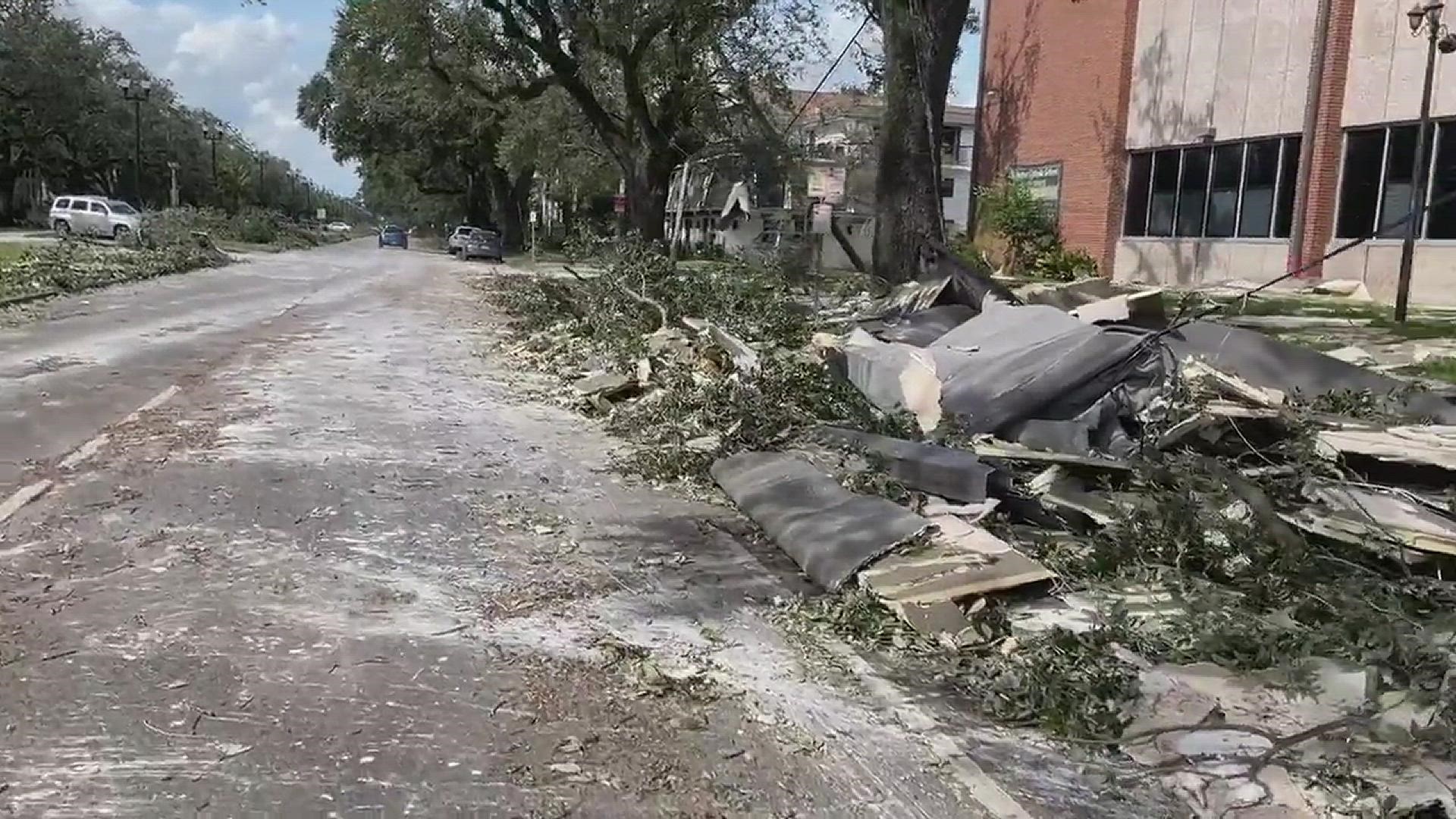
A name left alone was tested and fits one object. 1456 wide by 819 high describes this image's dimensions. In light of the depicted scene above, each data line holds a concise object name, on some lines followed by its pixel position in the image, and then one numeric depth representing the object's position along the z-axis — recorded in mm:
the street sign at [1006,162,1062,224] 28141
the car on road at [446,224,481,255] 50500
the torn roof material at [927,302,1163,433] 7766
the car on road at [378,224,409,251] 75062
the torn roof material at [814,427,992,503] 6523
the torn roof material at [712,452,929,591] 5793
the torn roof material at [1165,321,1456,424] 7875
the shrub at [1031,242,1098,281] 26422
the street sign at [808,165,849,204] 58031
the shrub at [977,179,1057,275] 27734
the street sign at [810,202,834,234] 45375
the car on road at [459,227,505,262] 49094
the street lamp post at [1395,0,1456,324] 15055
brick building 19953
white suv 42500
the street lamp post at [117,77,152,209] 51053
